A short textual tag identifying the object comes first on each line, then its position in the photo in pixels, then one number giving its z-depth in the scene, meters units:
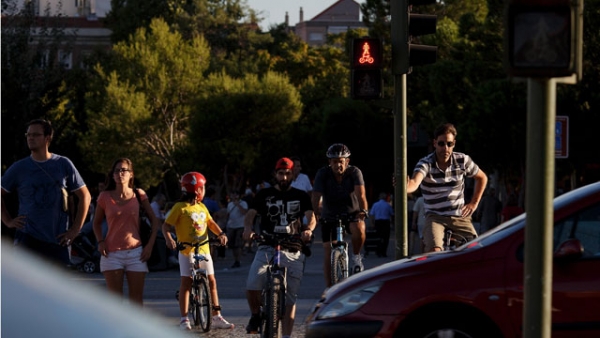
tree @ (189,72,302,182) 71.81
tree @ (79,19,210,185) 76.00
